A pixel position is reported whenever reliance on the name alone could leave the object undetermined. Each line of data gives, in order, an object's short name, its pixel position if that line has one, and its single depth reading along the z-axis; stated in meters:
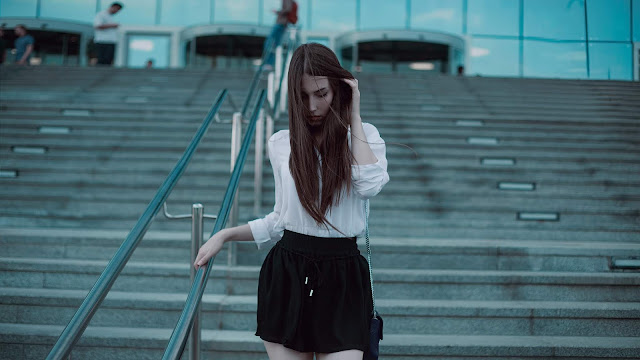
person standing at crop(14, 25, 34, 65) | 11.27
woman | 1.59
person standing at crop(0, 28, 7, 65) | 11.19
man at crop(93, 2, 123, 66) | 10.34
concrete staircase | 3.16
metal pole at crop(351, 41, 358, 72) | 17.03
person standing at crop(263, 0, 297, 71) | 8.35
